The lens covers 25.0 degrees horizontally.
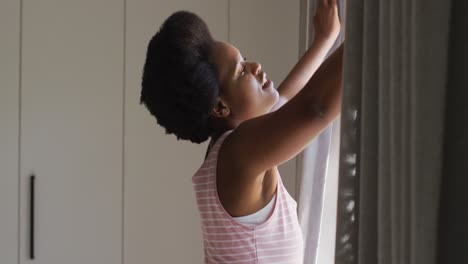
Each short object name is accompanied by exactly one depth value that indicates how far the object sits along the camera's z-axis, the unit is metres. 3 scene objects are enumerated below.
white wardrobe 3.62
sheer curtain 2.85
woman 2.45
